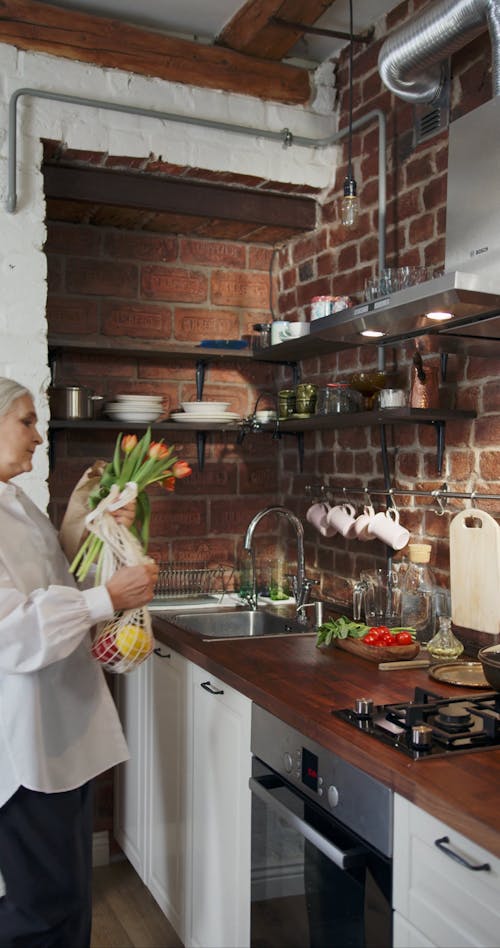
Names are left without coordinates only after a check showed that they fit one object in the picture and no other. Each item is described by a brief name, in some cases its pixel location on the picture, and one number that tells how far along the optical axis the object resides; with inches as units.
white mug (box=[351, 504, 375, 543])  109.4
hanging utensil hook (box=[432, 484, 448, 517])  100.2
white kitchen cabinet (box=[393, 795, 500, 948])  51.2
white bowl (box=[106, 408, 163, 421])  123.7
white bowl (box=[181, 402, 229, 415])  126.7
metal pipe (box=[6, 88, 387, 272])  105.4
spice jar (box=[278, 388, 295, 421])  125.5
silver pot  118.7
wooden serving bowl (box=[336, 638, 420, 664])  90.0
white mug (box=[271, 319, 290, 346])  124.7
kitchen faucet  116.6
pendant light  98.8
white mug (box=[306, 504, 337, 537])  119.6
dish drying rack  131.4
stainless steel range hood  74.4
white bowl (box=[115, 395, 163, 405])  123.6
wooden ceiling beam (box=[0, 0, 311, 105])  106.8
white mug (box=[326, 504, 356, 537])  113.4
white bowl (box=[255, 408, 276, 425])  128.7
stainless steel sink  119.6
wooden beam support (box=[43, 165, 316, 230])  116.0
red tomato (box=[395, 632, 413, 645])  91.6
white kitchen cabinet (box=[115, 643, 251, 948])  86.6
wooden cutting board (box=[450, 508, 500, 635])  89.3
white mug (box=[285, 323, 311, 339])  122.1
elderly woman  74.8
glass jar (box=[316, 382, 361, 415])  112.0
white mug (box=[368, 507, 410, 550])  105.2
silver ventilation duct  83.2
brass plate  80.2
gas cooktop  63.4
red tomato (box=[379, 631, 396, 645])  91.4
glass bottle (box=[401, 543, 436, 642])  99.0
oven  61.7
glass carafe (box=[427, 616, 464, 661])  90.0
